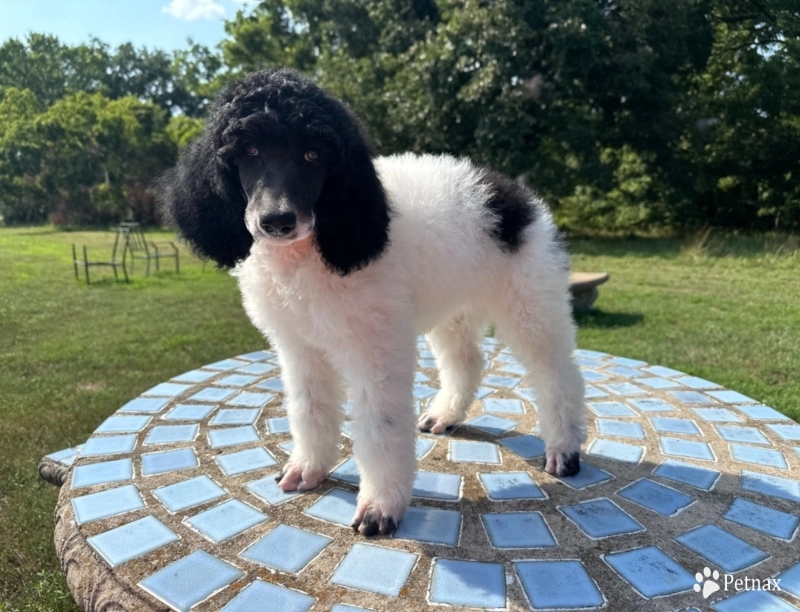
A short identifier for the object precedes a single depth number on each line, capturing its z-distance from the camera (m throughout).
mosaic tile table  0.58
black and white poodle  0.58
